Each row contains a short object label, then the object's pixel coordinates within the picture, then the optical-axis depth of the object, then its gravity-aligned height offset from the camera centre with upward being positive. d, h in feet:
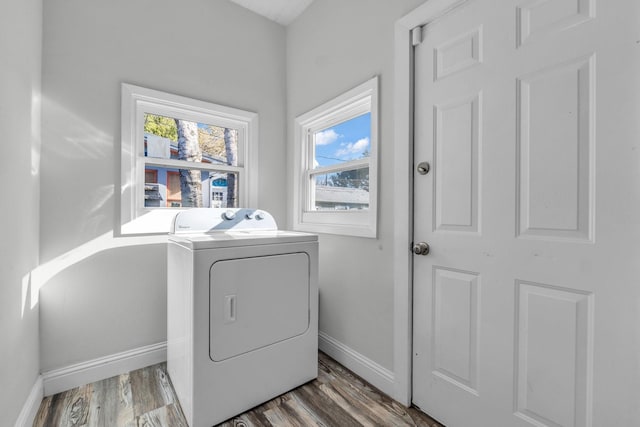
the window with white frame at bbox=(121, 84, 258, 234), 6.27 +1.38
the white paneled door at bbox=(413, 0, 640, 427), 3.05 -0.01
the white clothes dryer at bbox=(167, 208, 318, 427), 4.52 -1.78
